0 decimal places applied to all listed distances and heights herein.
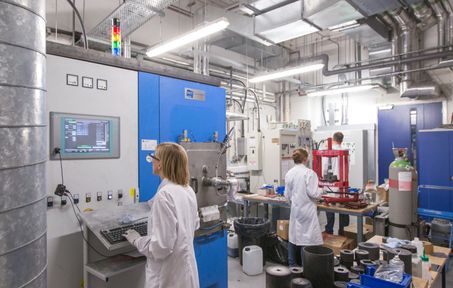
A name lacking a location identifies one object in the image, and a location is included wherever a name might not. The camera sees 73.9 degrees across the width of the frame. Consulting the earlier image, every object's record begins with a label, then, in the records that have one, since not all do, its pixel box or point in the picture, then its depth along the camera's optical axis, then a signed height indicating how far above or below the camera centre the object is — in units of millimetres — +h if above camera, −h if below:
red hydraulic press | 3721 -427
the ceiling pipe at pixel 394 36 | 4984 +1865
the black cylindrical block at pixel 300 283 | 1356 -627
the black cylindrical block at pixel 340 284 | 1462 -679
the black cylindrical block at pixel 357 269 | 1666 -692
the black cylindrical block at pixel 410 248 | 1927 -663
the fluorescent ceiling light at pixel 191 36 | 2941 +1215
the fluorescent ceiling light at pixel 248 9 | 3734 +1776
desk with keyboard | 1797 -553
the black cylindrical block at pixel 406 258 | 1671 -628
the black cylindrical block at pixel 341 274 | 1542 -659
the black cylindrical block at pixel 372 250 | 1846 -642
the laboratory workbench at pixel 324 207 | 3480 -766
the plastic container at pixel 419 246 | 2032 -687
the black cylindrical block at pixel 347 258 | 1787 -672
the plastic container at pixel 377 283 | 1364 -635
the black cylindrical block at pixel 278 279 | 1462 -643
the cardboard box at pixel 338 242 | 3672 -1200
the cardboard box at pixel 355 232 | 3986 -1160
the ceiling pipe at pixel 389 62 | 4535 +1368
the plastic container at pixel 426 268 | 1788 -746
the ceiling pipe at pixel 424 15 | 4602 +2099
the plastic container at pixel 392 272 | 1425 -622
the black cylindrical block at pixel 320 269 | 1494 -614
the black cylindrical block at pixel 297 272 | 1529 -648
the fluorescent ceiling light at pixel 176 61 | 4982 +1462
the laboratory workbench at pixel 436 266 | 1687 -788
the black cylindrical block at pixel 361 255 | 1810 -658
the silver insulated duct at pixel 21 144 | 1125 +17
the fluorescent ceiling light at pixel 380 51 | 5270 +1695
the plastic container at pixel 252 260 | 3580 -1353
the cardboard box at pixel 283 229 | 4183 -1144
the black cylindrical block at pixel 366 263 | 1613 -657
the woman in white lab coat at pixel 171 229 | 1630 -454
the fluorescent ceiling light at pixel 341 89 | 5612 +1090
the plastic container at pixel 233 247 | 4156 -1383
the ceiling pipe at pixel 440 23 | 4750 +1971
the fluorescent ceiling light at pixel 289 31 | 3776 +1524
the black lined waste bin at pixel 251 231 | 3648 -1029
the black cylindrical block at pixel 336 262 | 1756 -690
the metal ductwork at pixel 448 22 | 4690 +1947
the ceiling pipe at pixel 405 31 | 4799 +1903
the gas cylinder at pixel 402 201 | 3471 -634
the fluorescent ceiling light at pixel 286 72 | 4359 +1140
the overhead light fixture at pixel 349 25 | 4548 +1854
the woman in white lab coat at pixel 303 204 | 3277 -633
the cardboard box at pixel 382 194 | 4330 -692
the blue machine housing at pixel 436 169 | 4820 -385
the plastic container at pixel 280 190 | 4586 -662
